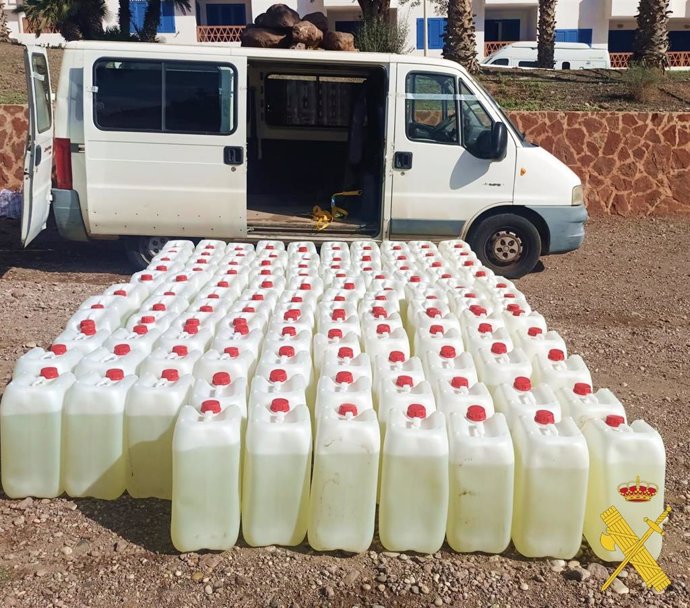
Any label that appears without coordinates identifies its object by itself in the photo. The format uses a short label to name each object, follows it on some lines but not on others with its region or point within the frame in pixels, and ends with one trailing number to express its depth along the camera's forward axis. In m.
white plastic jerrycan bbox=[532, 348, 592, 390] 4.09
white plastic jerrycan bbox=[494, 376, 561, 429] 3.60
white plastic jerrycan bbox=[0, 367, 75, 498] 3.70
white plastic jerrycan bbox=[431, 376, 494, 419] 3.64
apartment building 34.38
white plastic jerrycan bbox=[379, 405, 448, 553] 3.37
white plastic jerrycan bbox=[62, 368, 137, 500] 3.69
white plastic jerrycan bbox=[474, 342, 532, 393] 4.10
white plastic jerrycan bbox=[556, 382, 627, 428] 3.65
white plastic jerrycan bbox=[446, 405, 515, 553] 3.37
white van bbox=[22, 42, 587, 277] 7.86
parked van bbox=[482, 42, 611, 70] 28.55
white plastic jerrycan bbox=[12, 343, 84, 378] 3.90
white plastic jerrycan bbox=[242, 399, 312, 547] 3.37
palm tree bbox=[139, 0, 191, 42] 22.48
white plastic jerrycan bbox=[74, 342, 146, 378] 3.91
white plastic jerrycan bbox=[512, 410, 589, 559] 3.35
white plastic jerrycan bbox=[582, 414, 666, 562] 3.40
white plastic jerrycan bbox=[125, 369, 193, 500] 3.71
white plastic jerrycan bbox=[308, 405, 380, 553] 3.38
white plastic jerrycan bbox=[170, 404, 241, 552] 3.35
